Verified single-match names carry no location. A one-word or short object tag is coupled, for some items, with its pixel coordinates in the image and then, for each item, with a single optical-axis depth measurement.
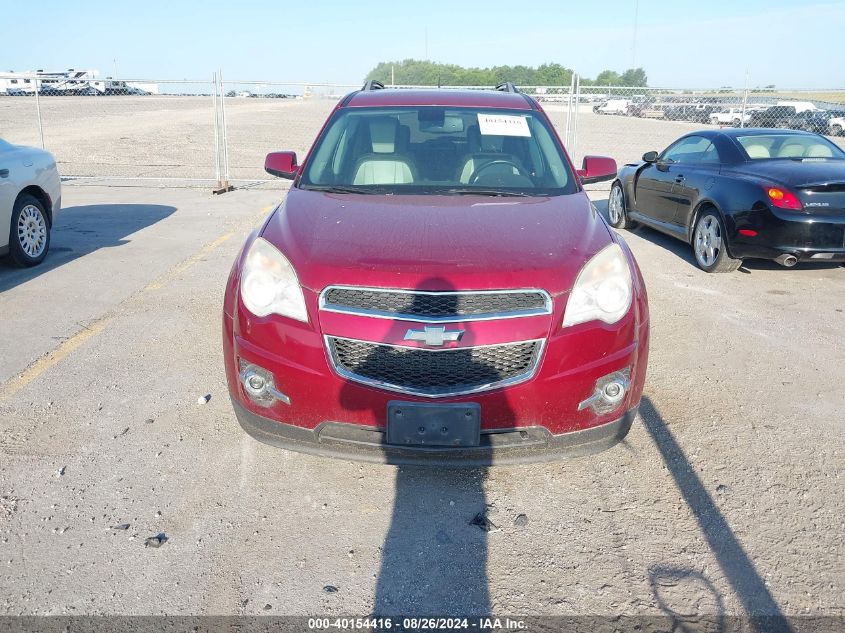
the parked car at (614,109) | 35.81
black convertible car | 6.82
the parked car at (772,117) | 20.25
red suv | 3.03
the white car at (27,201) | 7.04
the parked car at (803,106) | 24.89
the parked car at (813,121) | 24.13
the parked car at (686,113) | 28.22
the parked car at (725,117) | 23.23
